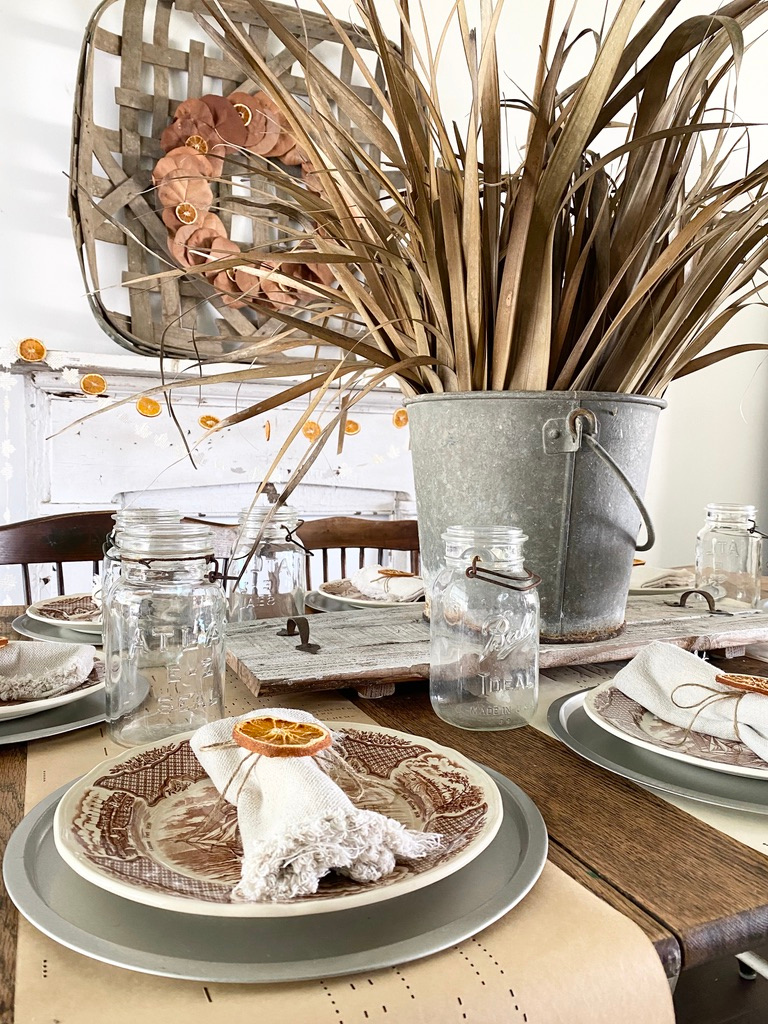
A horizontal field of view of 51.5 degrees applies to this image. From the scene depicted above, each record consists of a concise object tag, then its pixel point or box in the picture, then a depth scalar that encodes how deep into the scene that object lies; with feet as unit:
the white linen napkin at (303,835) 1.18
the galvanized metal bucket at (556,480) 2.50
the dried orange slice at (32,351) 6.40
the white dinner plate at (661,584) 3.78
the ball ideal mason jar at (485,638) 2.14
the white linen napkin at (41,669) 2.18
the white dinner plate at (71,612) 3.22
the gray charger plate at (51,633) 3.14
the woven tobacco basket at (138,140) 6.40
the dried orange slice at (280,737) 1.47
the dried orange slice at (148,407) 6.84
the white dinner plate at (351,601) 3.60
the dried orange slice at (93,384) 6.59
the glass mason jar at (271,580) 3.12
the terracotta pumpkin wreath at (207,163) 6.56
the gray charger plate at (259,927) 1.08
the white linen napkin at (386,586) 3.66
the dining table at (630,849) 1.24
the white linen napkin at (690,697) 1.84
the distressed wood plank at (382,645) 2.25
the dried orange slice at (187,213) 6.60
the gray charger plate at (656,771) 1.67
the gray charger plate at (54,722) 1.99
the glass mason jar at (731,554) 3.55
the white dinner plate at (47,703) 2.05
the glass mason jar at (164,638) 1.97
